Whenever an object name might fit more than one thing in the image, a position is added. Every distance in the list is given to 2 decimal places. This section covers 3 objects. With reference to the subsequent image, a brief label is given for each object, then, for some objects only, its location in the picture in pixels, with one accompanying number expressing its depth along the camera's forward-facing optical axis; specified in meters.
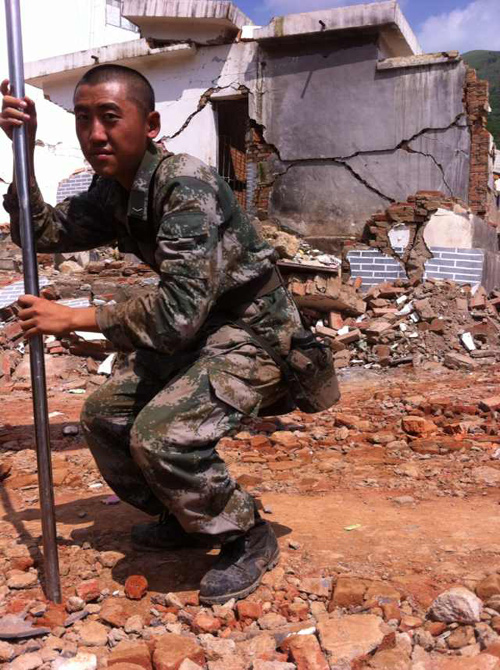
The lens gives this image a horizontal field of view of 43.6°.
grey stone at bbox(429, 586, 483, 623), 1.81
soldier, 1.93
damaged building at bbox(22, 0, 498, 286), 8.85
